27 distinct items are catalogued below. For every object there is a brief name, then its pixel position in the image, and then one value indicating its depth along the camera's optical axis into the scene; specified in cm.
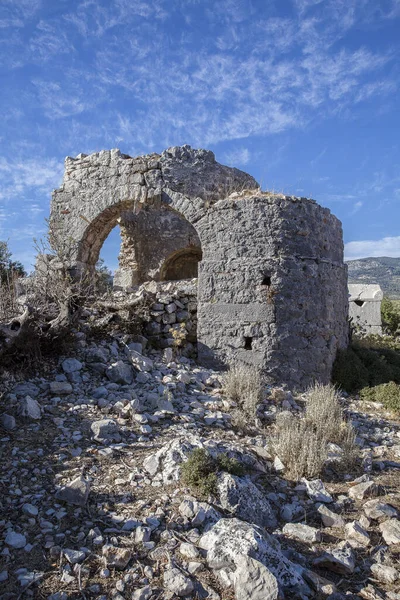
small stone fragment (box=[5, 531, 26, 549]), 279
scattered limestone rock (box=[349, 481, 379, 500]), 401
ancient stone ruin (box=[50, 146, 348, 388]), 743
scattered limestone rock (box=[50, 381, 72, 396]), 523
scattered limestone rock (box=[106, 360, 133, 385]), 588
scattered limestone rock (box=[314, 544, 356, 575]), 298
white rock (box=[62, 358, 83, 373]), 582
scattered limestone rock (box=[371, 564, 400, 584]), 291
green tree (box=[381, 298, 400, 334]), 1716
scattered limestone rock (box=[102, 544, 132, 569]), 269
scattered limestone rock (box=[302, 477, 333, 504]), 391
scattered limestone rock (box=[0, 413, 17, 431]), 428
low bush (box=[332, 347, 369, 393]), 806
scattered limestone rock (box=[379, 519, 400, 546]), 335
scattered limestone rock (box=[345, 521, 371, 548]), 331
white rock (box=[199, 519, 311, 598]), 265
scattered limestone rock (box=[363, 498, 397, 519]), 367
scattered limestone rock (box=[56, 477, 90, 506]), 325
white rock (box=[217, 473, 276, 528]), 340
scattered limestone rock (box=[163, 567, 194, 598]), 253
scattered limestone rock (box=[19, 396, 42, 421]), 450
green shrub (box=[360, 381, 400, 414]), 709
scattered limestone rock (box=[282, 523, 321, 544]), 330
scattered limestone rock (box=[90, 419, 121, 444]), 432
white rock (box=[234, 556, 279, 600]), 247
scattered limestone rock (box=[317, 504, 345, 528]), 356
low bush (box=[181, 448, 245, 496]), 353
